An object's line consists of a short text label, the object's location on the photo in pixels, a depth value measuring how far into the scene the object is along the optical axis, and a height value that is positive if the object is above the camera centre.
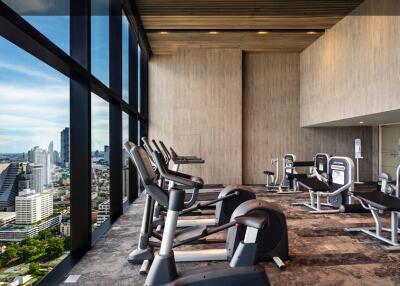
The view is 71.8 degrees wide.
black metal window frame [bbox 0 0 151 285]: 2.04 +0.68
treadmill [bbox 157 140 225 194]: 4.38 -0.26
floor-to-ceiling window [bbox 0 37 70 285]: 1.85 -0.16
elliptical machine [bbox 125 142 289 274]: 2.74 -0.97
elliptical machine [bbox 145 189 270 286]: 1.67 -0.79
